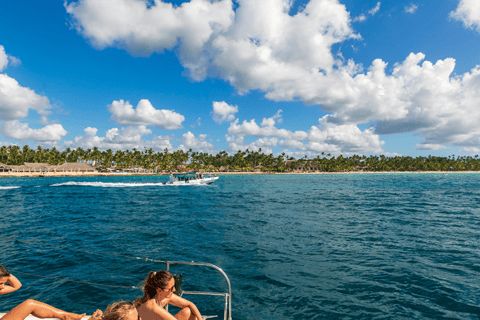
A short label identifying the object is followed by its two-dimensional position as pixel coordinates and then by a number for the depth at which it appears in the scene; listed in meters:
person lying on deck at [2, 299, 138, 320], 3.27
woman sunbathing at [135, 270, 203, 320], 4.50
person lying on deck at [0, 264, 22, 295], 4.94
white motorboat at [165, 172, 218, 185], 81.75
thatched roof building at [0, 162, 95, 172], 153.00
